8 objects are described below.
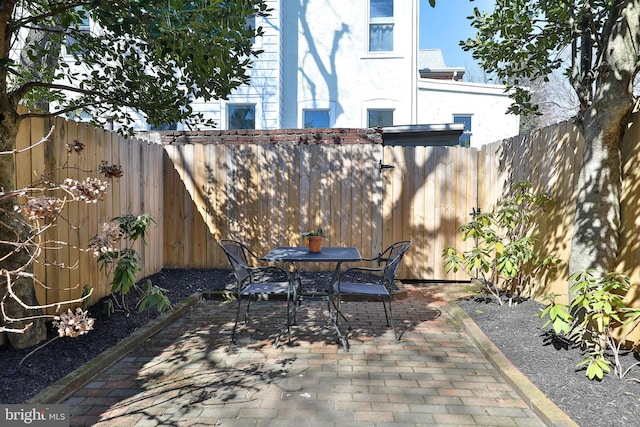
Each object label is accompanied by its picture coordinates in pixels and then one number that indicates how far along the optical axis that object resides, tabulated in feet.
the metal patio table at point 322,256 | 11.74
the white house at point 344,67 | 29.58
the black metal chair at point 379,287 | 11.84
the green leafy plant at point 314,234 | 13.11
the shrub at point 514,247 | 12.98
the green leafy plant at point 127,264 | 10.93
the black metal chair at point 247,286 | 11.82
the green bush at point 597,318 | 8.26
